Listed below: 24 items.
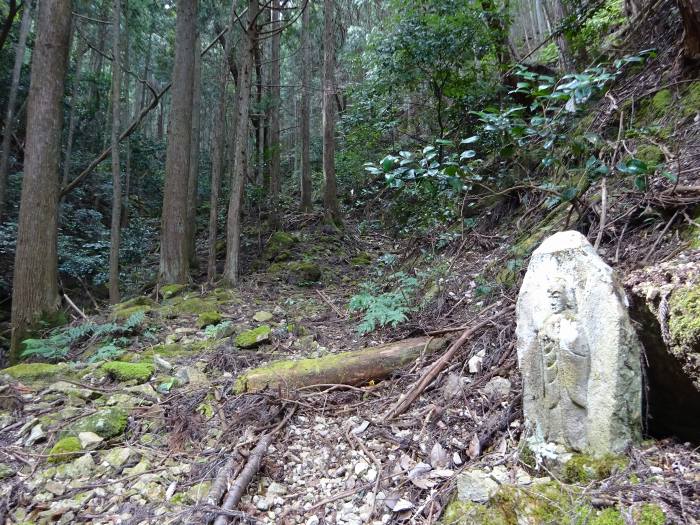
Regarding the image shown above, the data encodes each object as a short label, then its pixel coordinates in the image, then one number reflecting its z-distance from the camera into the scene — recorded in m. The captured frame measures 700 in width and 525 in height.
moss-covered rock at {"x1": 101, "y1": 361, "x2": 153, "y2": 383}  4.61
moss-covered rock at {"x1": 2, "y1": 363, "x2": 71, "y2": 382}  4.59
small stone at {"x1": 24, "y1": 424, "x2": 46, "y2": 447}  3.54
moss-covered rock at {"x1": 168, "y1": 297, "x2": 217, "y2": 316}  6.80
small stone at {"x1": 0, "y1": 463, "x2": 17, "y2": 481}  3.13
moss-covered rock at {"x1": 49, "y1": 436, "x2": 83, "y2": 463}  3.30
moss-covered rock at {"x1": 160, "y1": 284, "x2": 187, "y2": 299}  7.80
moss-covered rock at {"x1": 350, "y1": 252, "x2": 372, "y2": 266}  9.72
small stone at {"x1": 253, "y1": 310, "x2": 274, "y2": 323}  6.41
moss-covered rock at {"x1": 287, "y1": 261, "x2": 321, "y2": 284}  8.64
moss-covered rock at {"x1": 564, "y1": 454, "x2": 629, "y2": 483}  2.18
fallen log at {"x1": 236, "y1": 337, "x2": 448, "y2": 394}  4.05
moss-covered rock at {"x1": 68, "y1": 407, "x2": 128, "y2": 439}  3.58
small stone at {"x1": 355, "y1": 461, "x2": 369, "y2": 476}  3.08
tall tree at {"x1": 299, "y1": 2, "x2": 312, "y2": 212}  12.45
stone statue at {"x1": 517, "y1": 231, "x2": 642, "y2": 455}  2.21
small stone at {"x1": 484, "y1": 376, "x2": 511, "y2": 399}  3.19
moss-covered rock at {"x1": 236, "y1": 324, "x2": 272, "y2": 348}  5.37
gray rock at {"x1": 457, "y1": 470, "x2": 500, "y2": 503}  2.36
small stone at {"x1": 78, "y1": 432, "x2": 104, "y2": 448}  3.45
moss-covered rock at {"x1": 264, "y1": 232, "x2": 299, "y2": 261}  10.31
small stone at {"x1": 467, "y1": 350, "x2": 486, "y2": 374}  3.55
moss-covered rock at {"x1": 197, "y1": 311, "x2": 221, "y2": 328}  6.32
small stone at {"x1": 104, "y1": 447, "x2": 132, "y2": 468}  3.28
